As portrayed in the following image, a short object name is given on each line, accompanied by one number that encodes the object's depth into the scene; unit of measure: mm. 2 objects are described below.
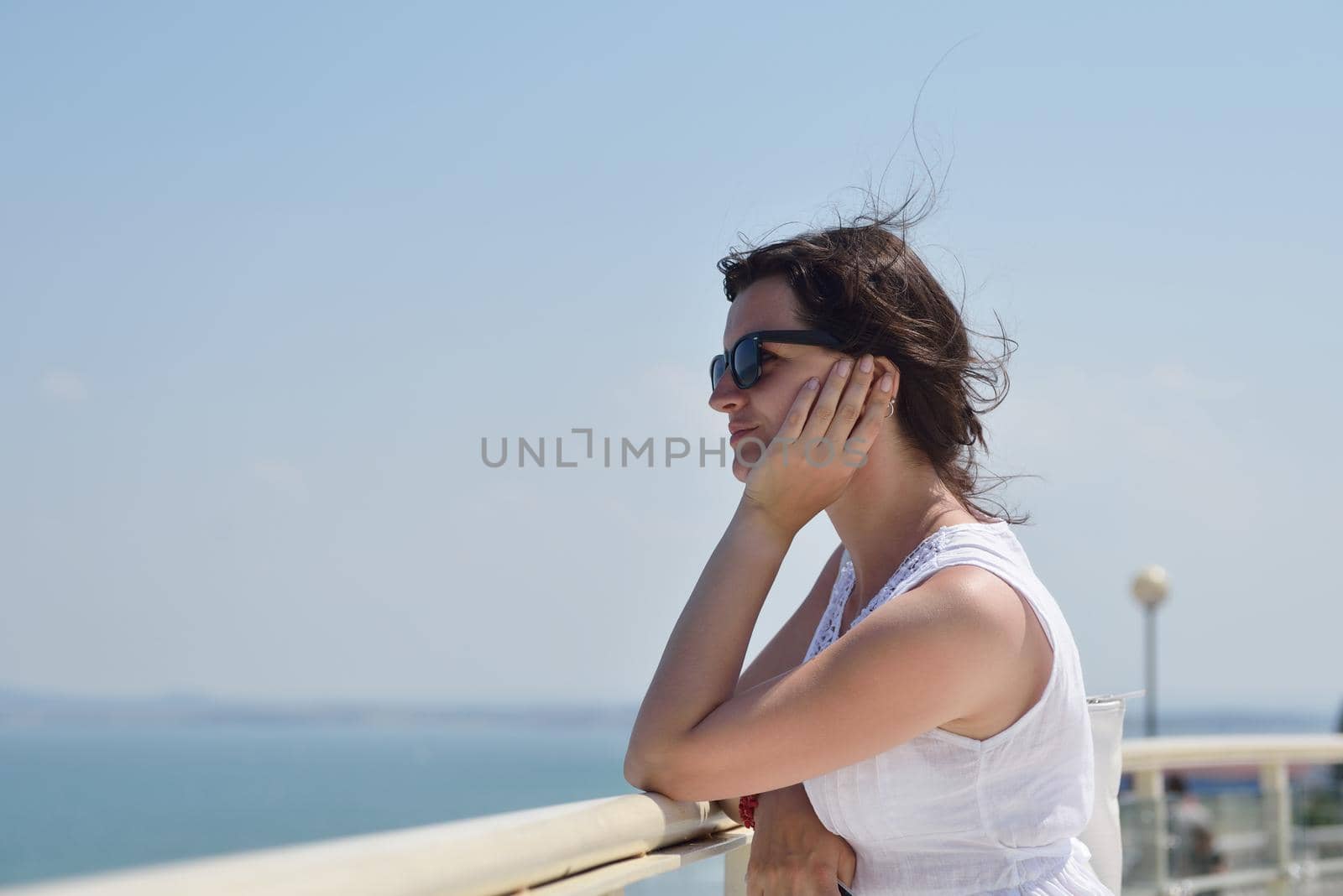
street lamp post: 18617
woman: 3442
